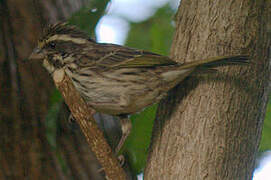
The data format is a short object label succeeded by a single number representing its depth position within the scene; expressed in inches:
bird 243.4
